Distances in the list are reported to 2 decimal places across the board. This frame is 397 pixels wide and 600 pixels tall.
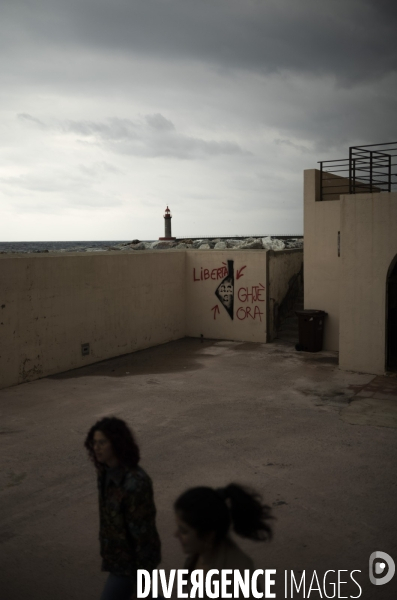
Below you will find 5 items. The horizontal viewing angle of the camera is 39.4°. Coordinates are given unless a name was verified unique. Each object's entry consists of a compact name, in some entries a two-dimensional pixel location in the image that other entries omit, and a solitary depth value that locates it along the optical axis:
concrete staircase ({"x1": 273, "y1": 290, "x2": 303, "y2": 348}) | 15.22
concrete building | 11.11
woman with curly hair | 3.19
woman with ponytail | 2.51
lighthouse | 44.78
